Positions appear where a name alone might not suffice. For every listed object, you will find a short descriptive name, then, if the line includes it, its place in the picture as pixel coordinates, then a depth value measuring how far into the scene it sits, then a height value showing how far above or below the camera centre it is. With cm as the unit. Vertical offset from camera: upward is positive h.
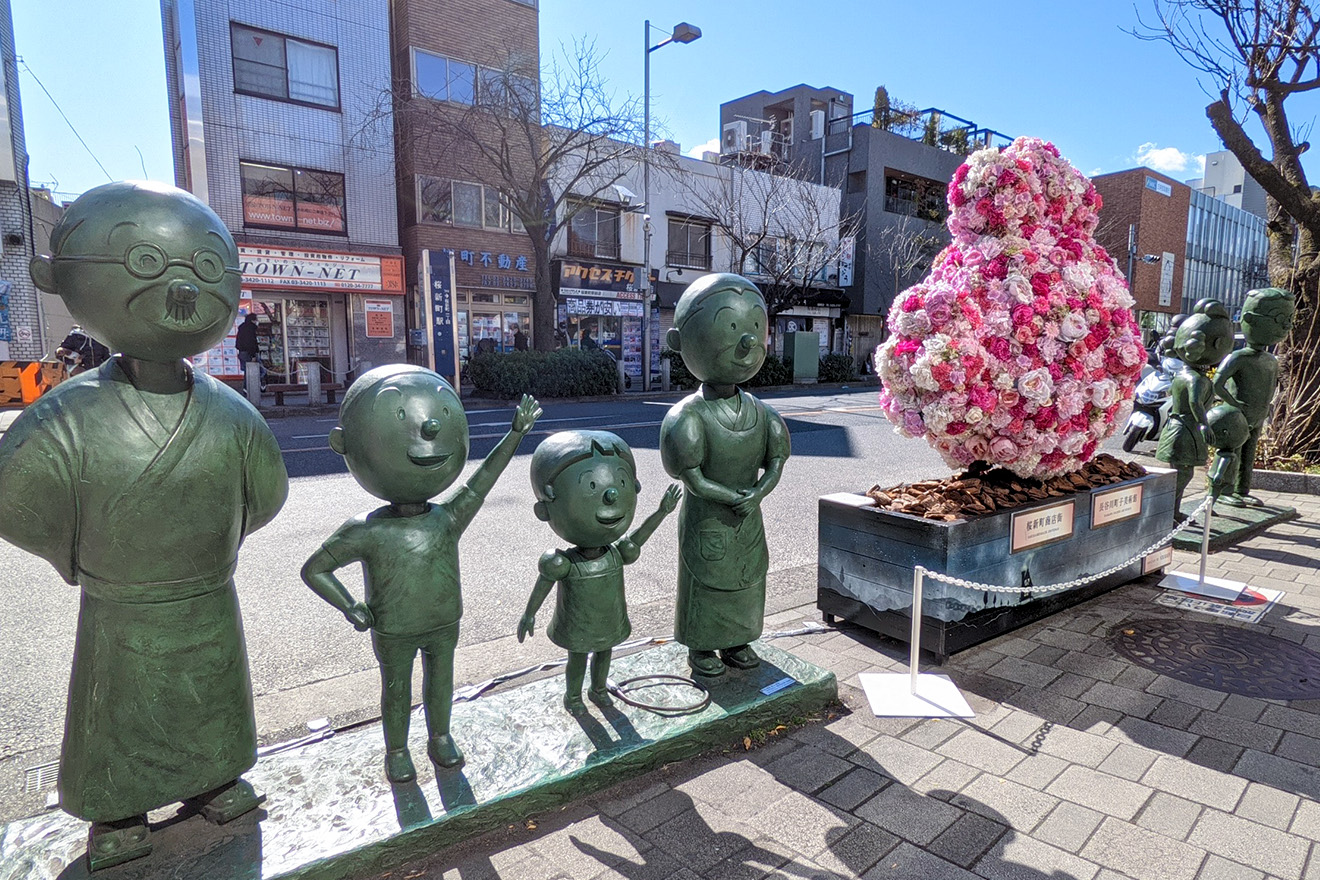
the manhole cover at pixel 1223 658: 374 -173
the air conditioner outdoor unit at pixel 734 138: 3037 +831
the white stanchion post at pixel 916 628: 354 -138
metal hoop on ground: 310 -155
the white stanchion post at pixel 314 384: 1619 -109
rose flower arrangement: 444 +4
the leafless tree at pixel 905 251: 3010 +360
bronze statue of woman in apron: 316 -55
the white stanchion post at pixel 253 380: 1567 -97
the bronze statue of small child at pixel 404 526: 233 -63
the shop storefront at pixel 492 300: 2114 +103
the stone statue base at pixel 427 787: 222 -156
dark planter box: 393 -127
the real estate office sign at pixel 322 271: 1786 +161
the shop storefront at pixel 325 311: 1838 +63
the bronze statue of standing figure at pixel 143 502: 195 -46
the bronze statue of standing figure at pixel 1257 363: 632 -20
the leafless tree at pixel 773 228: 2598 +404
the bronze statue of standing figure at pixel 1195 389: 591 -39
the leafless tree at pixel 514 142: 1864 +522
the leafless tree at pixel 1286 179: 806 +179
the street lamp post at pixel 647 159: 2055 +484
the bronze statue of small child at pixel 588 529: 274 -73
